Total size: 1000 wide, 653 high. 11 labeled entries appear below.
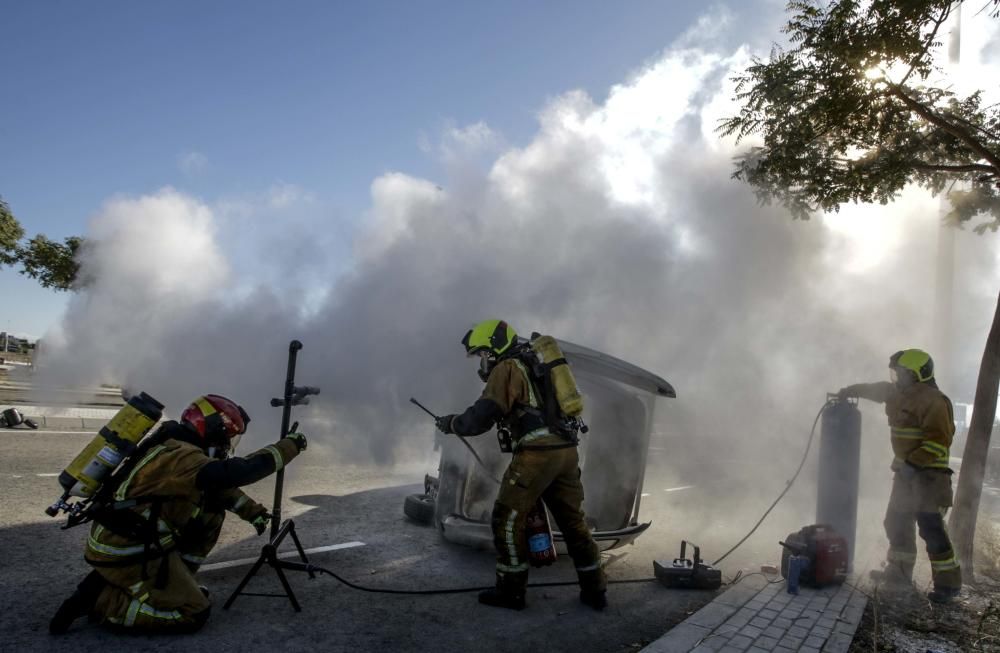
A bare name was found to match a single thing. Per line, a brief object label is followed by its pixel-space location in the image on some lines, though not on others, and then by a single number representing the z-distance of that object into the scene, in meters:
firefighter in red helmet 3.32
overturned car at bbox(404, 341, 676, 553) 5.25
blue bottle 4.83
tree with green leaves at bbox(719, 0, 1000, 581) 5.32
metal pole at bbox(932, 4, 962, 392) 11.68
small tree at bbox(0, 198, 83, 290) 17.25
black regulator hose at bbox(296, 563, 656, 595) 4.18
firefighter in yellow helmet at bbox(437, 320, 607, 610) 4.26
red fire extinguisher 4.37
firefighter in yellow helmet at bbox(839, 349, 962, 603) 5.14
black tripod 3.89
